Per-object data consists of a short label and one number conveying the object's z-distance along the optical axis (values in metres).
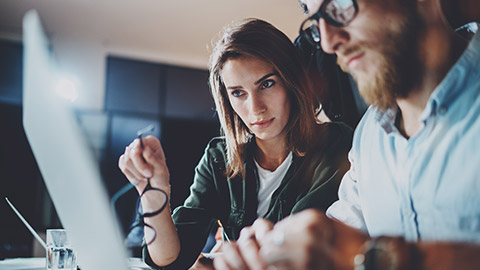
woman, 1.30
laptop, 0.59
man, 0.73
